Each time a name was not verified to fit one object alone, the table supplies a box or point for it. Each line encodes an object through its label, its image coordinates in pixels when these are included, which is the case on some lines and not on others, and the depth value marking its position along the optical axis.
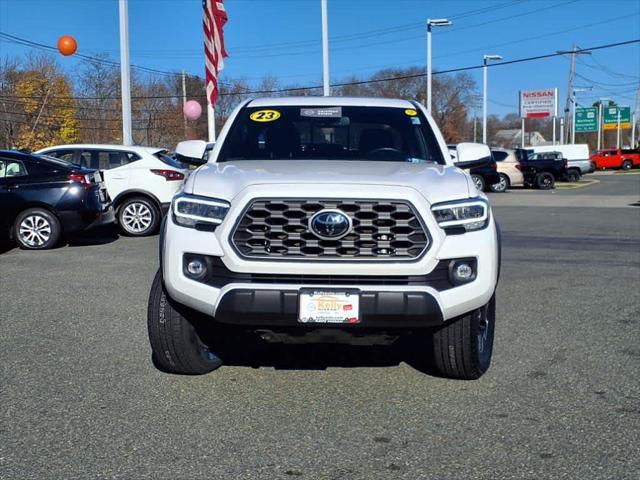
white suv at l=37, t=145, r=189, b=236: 13.25
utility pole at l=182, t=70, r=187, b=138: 47.66
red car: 61.00
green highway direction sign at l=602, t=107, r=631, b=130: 84.06
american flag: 18.08
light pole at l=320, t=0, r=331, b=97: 25.02
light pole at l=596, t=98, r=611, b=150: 78.43
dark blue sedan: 11.18
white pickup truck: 4.08
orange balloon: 18.62
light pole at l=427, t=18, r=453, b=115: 34.88
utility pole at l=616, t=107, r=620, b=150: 83.72
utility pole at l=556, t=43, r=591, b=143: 60.97
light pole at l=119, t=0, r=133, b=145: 19.33
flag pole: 18.72
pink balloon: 22.38
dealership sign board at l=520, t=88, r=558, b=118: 64.94
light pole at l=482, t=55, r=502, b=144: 48.68
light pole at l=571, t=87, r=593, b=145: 69.79
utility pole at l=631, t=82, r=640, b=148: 96.50
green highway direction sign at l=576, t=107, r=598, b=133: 74.81
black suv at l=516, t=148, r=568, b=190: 32.84
